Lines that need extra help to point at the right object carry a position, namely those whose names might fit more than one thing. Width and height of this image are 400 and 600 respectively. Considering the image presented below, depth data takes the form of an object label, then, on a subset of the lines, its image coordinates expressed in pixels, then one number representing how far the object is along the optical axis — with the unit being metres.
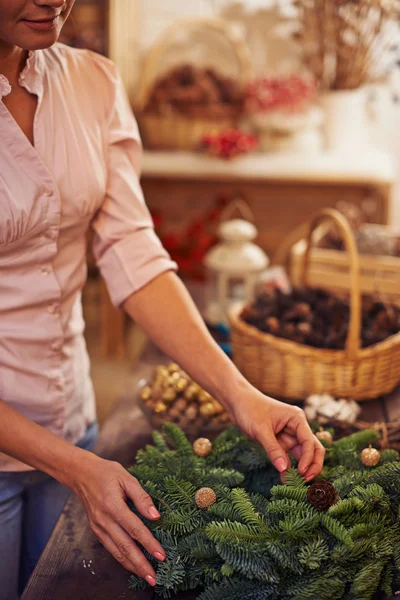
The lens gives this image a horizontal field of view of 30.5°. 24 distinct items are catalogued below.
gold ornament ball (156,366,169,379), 1.48
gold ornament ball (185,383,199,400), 1.40
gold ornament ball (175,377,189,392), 1.42
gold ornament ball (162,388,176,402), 1.40
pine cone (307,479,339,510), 0.95
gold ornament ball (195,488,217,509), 0.99
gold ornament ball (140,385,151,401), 1.43
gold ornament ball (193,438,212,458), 1.16
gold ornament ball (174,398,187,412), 1.39
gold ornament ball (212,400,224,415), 1.37
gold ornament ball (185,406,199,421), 1.37
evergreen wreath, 0.88
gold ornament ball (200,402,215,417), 1.36
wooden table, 0.95
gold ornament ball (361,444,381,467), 1.10
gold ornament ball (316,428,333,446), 1.16
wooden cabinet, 2.97
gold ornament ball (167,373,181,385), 1.43
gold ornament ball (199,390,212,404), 1.39
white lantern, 2.04
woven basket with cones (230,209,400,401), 1.52
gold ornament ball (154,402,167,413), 1.38
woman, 1.00
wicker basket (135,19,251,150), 3.16
